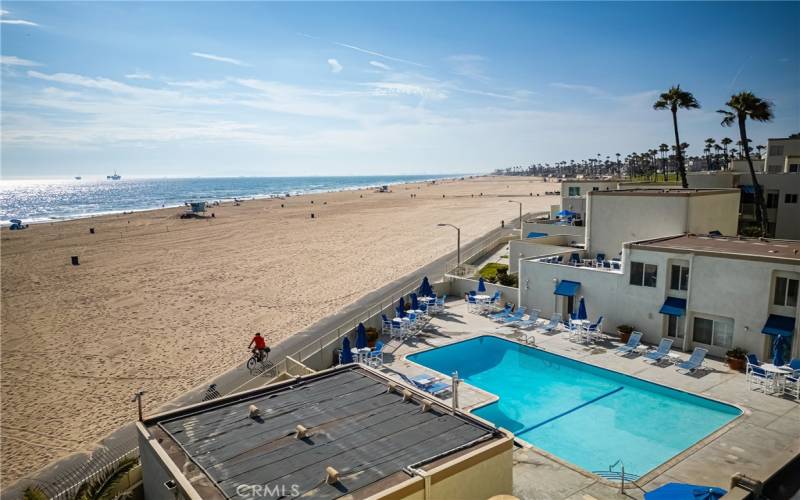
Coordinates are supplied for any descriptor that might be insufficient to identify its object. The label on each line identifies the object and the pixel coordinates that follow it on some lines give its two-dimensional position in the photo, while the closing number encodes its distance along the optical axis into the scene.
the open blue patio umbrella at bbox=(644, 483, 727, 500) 8.54
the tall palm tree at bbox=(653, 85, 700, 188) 39.00
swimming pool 14.43
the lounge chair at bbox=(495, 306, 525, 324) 25.36
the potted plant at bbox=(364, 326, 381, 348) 23.41
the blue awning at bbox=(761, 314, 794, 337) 17.81
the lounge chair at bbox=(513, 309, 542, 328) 24.81
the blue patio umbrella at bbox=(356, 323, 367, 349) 21.17
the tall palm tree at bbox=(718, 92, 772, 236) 33.91
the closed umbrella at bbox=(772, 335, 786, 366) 17.23
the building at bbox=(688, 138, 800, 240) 38.56
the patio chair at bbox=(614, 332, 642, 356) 21.11
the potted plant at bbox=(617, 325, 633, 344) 22.36
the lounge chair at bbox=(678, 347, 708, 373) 19.03
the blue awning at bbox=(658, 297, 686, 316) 20.80
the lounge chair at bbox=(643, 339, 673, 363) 20.00
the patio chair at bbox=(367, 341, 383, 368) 20.48
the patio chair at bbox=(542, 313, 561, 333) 24.17
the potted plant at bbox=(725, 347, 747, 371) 18.73
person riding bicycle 20.84
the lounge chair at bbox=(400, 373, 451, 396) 17.44
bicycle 20.65
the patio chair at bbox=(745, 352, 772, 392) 17.08
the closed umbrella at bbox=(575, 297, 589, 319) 22.98
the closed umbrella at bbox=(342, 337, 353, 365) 19.08
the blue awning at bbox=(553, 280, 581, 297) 24.27
